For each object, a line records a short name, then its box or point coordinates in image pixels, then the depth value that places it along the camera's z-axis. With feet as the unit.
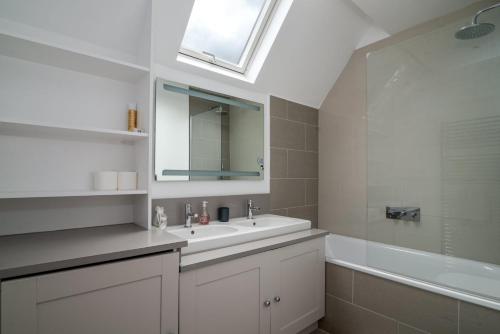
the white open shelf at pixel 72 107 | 4.05
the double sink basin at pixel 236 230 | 4.44
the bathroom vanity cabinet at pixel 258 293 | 4.05
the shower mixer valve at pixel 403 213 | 6.75
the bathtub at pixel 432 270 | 4.97
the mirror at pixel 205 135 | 5.65
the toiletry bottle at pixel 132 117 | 4.88
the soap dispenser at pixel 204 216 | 5.93
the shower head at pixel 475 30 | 5.55
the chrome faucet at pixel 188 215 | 5.65
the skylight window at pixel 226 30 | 6.10
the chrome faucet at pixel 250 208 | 6.83
